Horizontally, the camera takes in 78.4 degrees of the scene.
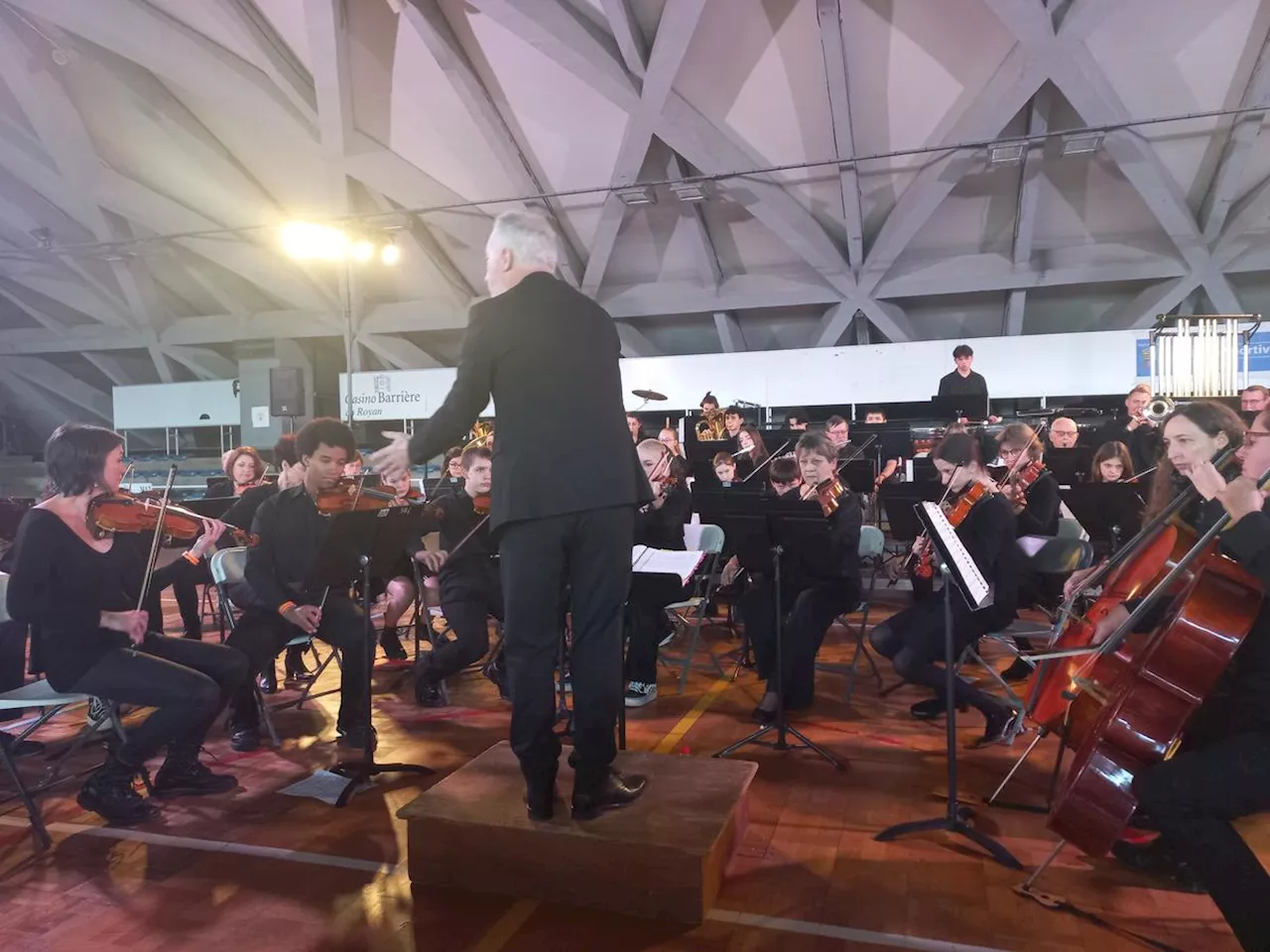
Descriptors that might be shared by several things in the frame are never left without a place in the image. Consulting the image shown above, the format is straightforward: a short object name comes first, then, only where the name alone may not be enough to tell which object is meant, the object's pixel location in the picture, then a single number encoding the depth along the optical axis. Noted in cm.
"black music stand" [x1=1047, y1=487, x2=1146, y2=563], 464
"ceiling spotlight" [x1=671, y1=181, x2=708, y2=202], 1037
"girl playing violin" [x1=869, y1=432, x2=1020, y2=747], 347
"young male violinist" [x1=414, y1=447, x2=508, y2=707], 410
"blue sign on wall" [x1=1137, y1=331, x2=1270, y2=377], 941
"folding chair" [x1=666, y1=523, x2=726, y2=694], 446
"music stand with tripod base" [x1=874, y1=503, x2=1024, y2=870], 263
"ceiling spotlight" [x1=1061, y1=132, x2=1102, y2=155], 902
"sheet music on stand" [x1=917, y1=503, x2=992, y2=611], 267
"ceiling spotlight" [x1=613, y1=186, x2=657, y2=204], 1073
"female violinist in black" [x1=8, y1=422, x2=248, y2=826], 279
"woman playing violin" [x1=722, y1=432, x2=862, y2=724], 398
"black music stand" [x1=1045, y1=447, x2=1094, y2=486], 578
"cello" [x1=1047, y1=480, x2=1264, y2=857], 192
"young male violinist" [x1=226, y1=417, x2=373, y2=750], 362
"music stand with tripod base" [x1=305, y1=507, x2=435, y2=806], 309
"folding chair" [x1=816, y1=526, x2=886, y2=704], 435
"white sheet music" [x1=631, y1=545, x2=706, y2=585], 432
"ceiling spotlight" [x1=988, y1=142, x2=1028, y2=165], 923
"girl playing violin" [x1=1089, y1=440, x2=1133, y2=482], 518
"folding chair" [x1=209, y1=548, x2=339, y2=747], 409
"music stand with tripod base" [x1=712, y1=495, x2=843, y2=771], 343
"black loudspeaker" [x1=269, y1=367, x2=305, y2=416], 1366
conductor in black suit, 207
